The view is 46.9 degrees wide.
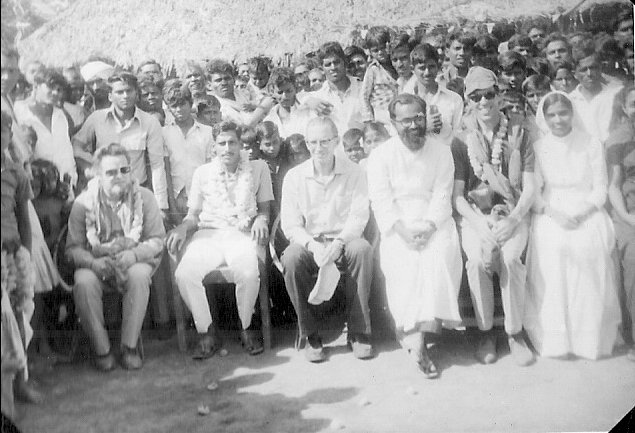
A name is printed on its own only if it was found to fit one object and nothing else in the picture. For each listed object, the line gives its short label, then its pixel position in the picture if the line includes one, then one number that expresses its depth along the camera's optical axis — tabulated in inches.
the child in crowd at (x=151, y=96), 157.6
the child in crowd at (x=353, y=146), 161.8
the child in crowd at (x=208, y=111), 159.5
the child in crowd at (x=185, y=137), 159.5
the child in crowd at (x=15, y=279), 144.5
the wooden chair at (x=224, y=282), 156.5
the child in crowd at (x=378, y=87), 164.1
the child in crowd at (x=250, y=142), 161.0
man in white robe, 155.2
